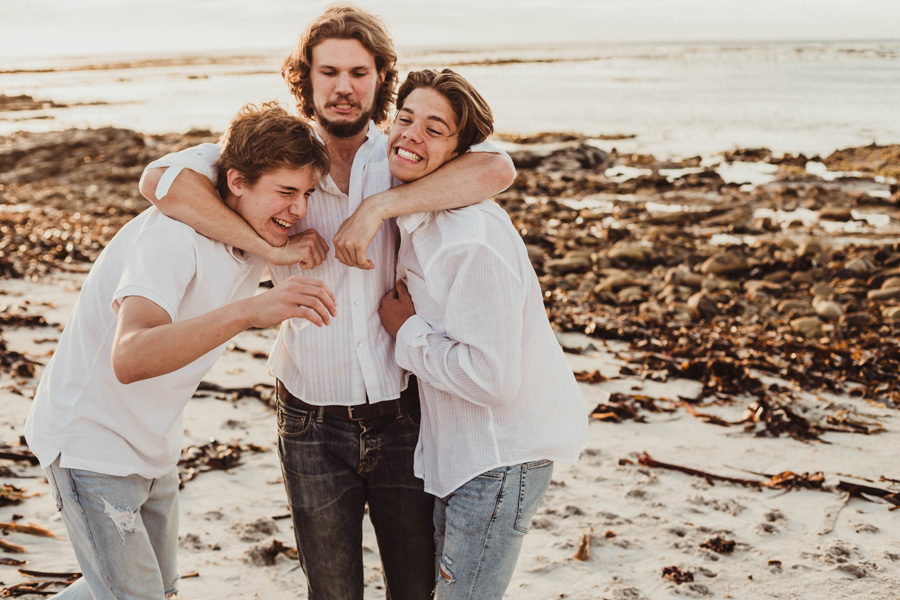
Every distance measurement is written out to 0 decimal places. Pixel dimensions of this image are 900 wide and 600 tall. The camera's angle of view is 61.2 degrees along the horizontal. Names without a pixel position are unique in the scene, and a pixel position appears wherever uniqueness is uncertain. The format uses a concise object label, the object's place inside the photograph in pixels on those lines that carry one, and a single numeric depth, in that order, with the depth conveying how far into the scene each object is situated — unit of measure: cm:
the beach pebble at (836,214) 1316
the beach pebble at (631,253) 1070
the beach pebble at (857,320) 803
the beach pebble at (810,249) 1071
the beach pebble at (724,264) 998
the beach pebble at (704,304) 855
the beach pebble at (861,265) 989
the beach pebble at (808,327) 791
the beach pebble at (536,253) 1075
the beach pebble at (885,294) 886
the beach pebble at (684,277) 958
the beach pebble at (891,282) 912
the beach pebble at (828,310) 834
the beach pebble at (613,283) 945
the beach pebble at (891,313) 818
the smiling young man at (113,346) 234
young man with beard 261
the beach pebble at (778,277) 973
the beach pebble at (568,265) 1034
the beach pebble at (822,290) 902
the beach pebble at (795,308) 853
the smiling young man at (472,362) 234
